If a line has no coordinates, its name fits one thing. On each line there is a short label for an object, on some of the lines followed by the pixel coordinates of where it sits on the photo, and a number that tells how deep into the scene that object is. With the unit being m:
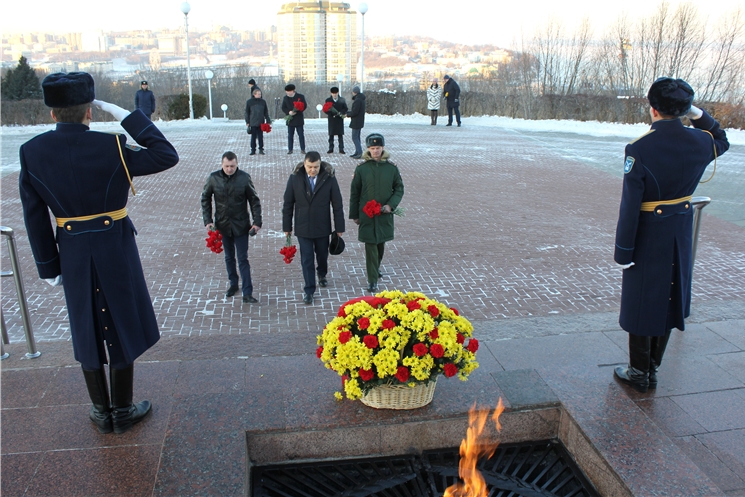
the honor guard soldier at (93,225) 3.34
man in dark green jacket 6.67
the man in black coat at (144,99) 19.39
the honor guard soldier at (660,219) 3.86
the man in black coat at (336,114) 15.34
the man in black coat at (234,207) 6.52
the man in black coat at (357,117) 15.12
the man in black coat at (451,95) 20.95
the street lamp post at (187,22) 21.91
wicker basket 3.69
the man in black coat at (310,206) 6.60
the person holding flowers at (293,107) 14.93
